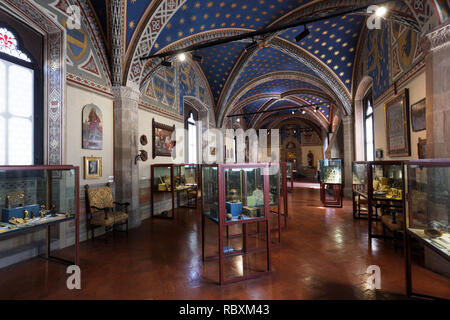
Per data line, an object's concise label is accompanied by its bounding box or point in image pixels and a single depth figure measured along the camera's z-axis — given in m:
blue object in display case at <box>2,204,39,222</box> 3.46
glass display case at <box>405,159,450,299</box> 2.56
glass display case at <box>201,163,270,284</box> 3.32
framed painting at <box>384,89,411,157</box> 5.78
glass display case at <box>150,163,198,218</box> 7.56
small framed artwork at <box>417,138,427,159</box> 4.94
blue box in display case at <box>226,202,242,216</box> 3.47
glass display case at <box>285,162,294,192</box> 14.81
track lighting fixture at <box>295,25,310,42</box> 5.71
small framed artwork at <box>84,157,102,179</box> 5.37
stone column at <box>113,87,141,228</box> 6.14
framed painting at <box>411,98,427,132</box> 4.98
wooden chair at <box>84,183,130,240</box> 5.09
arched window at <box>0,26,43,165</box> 4.16
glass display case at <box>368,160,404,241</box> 4.59
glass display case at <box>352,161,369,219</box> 6.73
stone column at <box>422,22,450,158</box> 3.23
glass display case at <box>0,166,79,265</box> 3.47
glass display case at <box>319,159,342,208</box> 8.62
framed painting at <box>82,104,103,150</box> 5.33
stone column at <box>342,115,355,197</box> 10.63
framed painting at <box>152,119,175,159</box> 7.84
